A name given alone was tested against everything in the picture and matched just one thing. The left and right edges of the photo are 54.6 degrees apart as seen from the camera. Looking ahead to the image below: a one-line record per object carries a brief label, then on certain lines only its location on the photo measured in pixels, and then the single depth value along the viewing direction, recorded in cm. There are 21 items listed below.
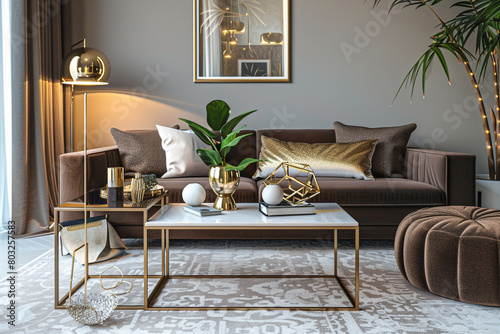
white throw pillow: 345
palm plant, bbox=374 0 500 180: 323
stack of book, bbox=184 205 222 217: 217
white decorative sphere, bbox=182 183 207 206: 231
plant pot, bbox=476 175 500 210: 333
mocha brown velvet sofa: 300
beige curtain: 342
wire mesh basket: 186
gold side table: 201
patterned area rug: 185
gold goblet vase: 225
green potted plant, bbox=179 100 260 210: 225
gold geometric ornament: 232
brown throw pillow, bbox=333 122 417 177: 357
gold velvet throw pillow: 341
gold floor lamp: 351
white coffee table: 199
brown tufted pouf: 203
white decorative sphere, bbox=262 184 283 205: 222
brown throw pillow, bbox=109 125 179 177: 354
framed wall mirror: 404
